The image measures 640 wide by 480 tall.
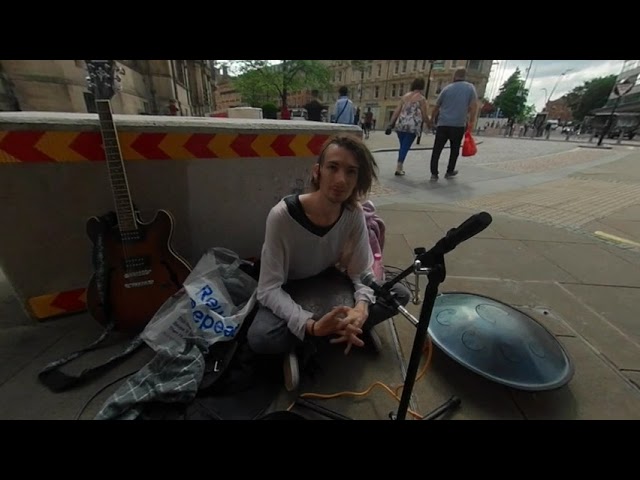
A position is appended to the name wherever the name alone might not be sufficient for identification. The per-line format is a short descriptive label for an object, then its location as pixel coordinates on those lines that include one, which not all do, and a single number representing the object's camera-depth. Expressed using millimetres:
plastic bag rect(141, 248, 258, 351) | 1853
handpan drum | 1646
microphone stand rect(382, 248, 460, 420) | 992
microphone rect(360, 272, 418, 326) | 1295
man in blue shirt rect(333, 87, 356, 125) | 8094
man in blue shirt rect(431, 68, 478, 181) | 5828
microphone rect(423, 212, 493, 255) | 853
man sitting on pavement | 1642
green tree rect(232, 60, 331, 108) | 29531
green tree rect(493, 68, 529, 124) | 53719
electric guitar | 1985
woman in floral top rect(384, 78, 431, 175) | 6523
